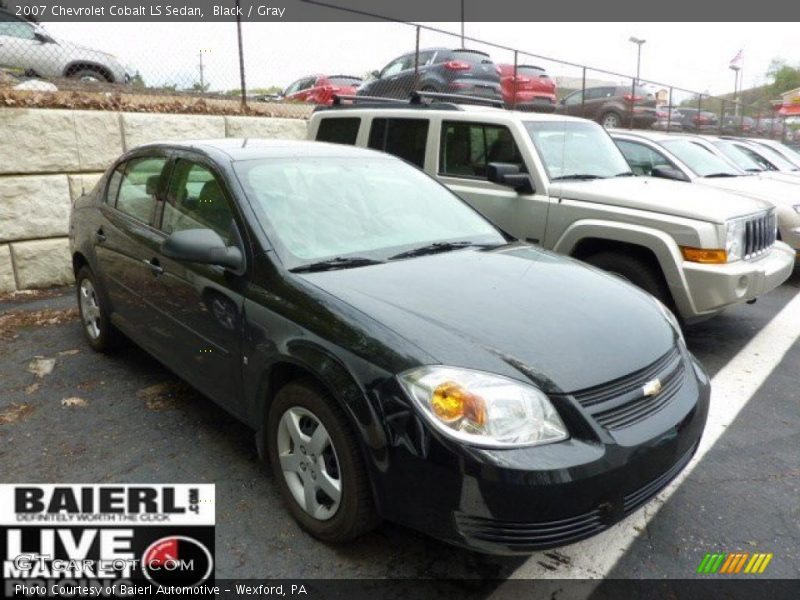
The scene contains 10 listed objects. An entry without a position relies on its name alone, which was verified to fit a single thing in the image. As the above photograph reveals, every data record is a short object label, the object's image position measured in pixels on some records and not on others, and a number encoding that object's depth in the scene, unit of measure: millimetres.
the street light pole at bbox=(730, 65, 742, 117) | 28688
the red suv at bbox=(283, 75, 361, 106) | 14914
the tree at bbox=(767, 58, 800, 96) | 81438
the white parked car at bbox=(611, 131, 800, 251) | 7188
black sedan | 2119
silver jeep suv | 4531
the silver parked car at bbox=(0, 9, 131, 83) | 9727
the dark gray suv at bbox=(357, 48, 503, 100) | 11859
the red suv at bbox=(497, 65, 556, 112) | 14172
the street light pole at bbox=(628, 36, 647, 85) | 28786
